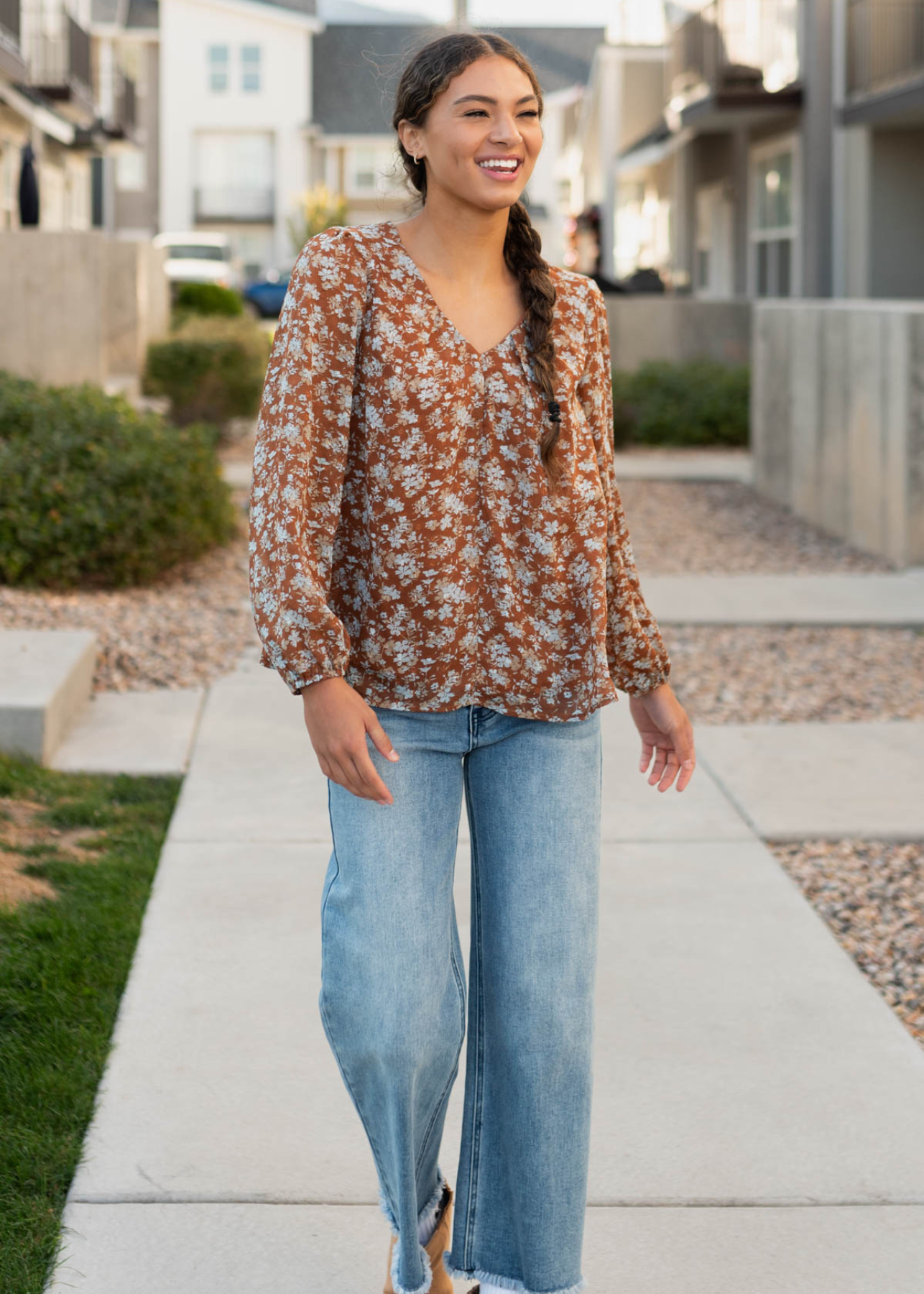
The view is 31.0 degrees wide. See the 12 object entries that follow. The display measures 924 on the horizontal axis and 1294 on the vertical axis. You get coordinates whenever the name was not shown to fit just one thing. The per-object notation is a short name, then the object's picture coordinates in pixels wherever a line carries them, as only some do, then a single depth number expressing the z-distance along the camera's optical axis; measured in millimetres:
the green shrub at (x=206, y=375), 15234
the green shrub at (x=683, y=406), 16953
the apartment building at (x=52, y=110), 21750
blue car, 40750
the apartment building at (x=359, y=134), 50719
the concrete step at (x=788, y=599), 8398
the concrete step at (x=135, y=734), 5590
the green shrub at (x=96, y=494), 8297
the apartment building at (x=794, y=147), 17844
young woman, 2209
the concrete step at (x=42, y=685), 5512
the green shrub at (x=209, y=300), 23797
